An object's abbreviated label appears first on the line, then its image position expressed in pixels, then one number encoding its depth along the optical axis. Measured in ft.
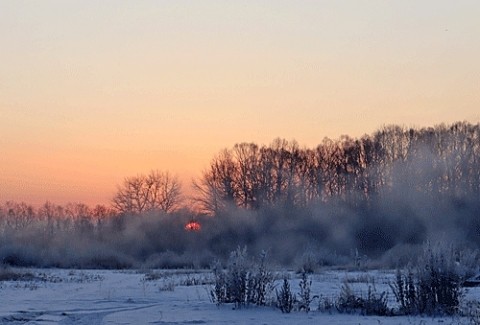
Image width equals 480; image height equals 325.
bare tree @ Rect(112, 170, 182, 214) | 271.90
